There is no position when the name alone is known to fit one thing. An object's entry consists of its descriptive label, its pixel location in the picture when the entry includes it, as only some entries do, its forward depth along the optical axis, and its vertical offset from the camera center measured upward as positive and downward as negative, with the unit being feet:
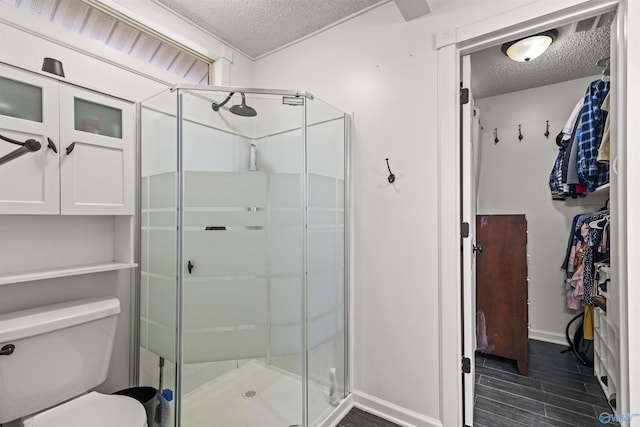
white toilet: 3.95 -2.23
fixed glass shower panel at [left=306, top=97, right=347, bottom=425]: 5.62 -0.92
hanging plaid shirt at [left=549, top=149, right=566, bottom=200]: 7.93 +0.88
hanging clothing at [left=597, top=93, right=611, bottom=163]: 4.79 +1.04
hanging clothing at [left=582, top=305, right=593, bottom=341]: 7.91 -3.01
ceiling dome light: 6.43 +3.64
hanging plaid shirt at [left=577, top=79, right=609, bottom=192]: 5.65 +1.44
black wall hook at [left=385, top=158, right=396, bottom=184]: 5.96 +0.67
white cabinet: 4.06 +0.99
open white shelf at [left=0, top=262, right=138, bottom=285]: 4.13 -0.90
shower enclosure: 5.05 -0.77
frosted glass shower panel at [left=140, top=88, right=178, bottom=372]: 5.04 -0.02
